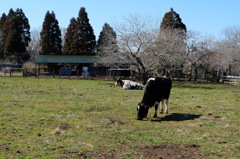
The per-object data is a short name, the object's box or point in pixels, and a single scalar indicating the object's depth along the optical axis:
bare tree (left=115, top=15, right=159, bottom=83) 29.22
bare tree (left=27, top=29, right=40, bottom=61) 81.30
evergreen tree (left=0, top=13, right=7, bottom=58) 67.88
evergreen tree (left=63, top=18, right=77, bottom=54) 55.08
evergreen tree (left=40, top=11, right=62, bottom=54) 58.25
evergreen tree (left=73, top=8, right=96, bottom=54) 54.38
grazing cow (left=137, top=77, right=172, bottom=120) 10.24
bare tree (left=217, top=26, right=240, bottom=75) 44.00
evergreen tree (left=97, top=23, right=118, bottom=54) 29.97
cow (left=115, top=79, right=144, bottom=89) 23.52
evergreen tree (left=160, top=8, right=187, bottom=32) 51.19
